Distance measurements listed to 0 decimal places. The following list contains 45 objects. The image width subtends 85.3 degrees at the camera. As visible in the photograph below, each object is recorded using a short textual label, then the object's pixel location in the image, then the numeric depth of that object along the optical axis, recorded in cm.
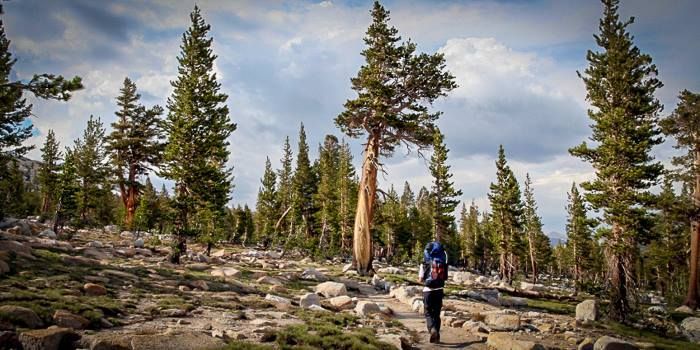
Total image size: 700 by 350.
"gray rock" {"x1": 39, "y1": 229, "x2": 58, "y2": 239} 2759
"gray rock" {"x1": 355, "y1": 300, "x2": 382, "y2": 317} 1228
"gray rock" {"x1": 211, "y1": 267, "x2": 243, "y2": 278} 1917
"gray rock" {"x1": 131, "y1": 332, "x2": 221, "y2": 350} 597
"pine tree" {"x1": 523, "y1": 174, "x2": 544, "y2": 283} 6489
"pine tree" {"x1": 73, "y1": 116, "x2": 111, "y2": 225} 3991
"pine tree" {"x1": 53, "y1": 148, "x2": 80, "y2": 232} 3431
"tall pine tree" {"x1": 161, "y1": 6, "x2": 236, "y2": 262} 2386
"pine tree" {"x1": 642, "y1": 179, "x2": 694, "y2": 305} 2375
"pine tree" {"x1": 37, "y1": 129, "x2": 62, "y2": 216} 4456
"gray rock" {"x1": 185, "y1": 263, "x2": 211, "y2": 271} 2123
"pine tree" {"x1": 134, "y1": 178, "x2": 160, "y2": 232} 3979
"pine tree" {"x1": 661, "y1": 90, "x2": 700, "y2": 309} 2555
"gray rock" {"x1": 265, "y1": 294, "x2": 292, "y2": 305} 1281
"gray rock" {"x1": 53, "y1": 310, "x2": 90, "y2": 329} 708
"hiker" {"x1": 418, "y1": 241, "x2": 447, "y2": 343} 934
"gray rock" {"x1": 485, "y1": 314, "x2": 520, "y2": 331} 1155
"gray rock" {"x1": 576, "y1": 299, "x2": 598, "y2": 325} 1593
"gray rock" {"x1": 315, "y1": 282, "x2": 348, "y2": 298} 1620
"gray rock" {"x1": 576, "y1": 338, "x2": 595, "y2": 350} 909
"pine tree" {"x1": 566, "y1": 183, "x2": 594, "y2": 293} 6097
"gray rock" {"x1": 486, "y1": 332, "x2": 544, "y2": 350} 784
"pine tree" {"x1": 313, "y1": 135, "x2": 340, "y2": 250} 5238
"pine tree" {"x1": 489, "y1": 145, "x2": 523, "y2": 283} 4848
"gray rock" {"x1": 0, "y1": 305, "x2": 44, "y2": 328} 657
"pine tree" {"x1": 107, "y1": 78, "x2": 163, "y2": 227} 4047
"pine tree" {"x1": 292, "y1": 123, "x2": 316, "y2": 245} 6050
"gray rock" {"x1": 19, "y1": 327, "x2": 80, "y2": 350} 563
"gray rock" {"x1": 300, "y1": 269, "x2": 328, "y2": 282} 2219
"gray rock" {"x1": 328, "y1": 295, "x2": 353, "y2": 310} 1349
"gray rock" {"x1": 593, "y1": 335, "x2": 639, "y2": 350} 851
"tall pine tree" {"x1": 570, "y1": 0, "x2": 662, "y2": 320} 1895
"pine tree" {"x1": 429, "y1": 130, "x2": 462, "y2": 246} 4506
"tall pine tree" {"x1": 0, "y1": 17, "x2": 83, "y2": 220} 2574
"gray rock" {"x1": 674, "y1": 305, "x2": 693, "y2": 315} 2408
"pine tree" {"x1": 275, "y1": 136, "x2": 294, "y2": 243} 6387
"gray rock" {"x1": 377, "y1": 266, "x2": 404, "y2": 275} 3551
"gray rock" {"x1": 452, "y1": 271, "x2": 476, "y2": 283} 3819
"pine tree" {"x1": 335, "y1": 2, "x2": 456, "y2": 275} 2442
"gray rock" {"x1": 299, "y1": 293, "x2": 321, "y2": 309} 1278
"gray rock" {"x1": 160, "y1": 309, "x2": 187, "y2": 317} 950
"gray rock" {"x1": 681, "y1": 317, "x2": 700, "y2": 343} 1535
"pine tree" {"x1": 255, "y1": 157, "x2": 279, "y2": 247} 6089
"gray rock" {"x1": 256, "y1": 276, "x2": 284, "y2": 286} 1827
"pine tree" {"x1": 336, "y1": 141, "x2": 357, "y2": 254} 5381
